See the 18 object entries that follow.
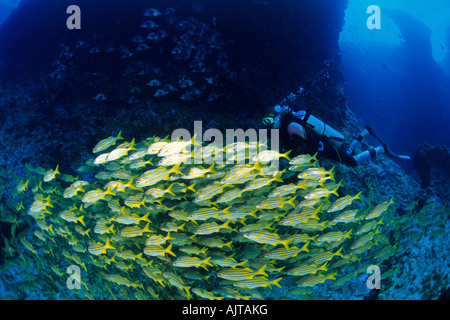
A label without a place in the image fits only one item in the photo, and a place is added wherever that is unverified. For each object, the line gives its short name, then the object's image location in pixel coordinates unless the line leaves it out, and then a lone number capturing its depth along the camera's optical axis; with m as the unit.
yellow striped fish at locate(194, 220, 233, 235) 3.61
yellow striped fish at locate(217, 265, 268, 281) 3.46
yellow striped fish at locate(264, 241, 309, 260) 3.64
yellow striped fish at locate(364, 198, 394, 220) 4.27
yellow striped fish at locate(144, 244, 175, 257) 3.71
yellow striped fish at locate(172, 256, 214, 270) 3.57
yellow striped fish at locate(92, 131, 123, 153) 4.75
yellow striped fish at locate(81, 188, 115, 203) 4.18
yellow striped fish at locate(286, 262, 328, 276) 3.67
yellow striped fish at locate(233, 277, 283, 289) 3.46
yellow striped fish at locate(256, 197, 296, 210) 3.75
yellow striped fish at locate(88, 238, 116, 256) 4.10
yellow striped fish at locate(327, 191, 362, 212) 4.08
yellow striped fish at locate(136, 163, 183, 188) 3.84
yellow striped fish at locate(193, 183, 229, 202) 3.72
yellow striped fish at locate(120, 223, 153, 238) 3.93
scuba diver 5.46
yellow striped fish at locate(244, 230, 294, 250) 3.50
